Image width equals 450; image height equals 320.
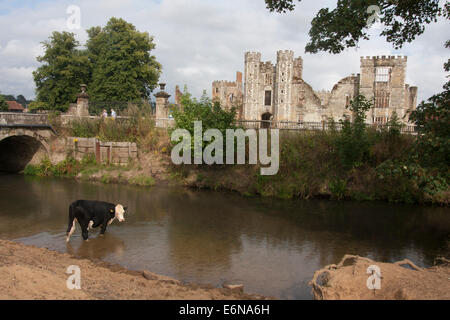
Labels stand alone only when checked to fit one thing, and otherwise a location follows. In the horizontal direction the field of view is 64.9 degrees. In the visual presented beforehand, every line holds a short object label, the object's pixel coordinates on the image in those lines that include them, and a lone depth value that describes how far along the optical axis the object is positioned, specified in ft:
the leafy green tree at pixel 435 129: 27.52
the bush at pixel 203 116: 62.75
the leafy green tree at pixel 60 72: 118.52
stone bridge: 70.72
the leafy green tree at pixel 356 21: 34.30
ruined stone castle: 154.61
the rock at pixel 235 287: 22.44
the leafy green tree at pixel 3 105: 124.51
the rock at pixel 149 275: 23.76
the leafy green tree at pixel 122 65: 115.85
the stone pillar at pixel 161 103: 78.37
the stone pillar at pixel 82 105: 82.23
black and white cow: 32.04
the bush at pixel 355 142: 58.23
